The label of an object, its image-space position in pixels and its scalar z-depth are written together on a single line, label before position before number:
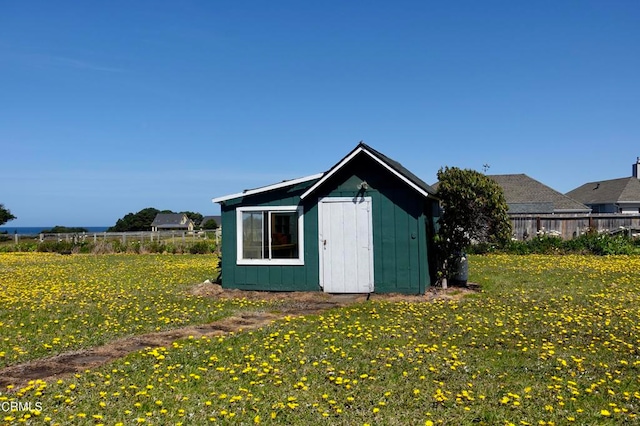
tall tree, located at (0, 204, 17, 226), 56.38
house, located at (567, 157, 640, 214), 43.41
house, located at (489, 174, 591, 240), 39.25
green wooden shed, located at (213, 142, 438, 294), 12.28
